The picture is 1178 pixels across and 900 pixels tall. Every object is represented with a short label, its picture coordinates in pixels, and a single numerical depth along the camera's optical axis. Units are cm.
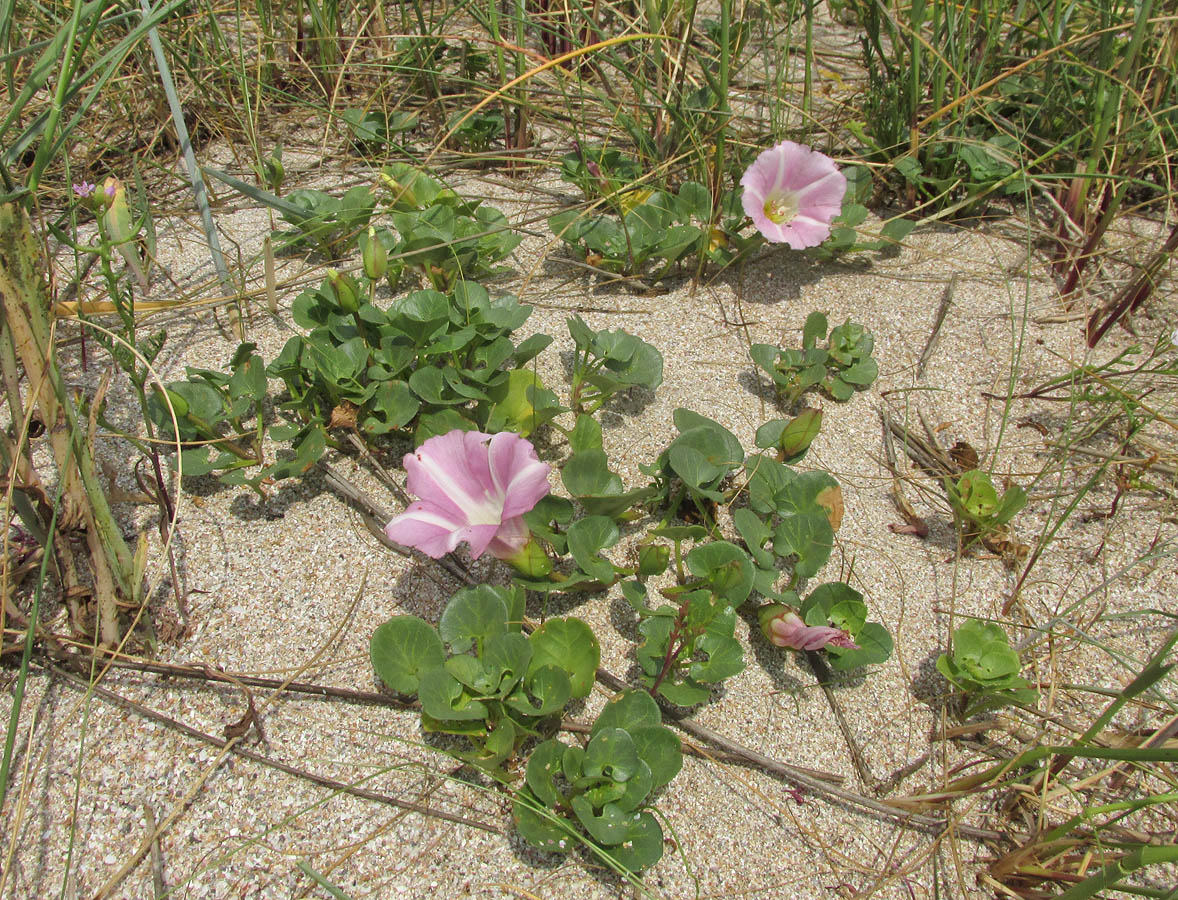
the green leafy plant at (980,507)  31
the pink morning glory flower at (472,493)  26
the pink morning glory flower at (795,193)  39
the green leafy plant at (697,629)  27
